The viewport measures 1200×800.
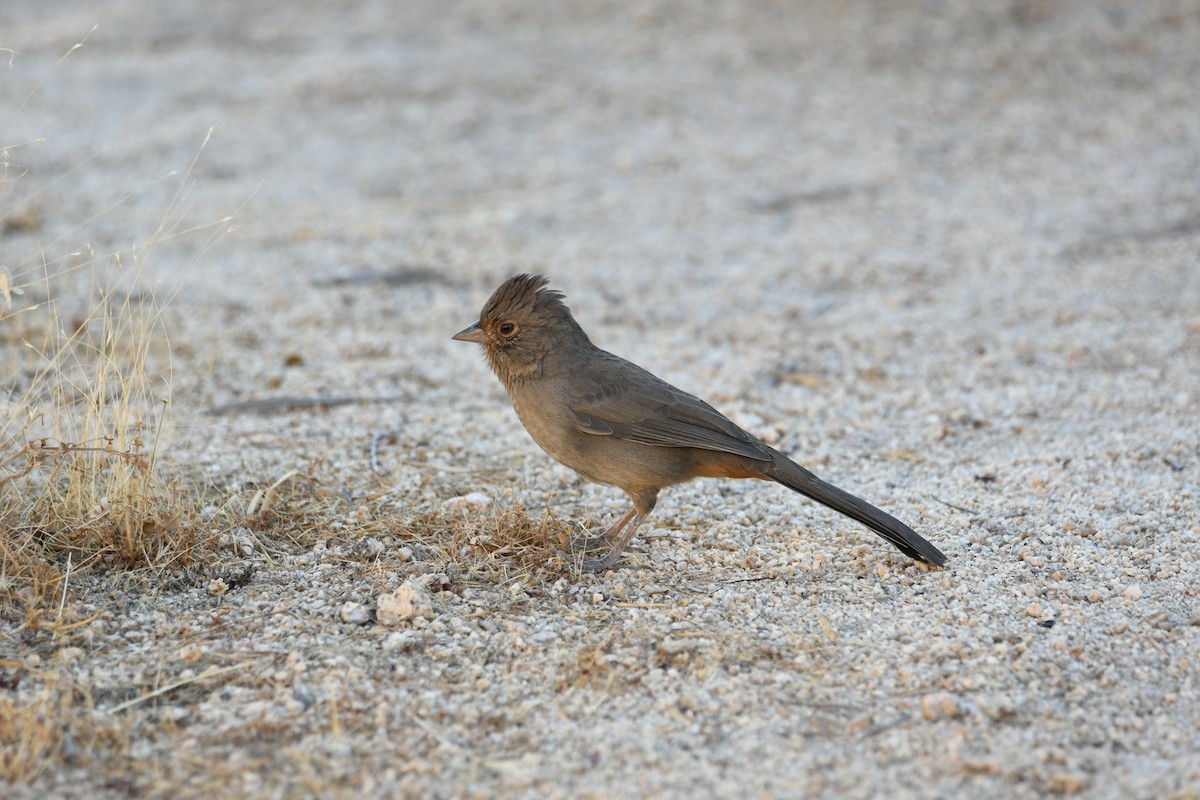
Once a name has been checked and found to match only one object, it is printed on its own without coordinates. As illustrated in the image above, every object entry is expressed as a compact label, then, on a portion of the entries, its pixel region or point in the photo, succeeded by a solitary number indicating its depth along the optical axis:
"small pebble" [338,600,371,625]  7.96
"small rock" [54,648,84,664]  7.24
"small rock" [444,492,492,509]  9.79
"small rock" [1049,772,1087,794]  6.25
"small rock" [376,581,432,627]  7.98
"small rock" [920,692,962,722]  6.94
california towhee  9.43
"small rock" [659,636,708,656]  7.69
